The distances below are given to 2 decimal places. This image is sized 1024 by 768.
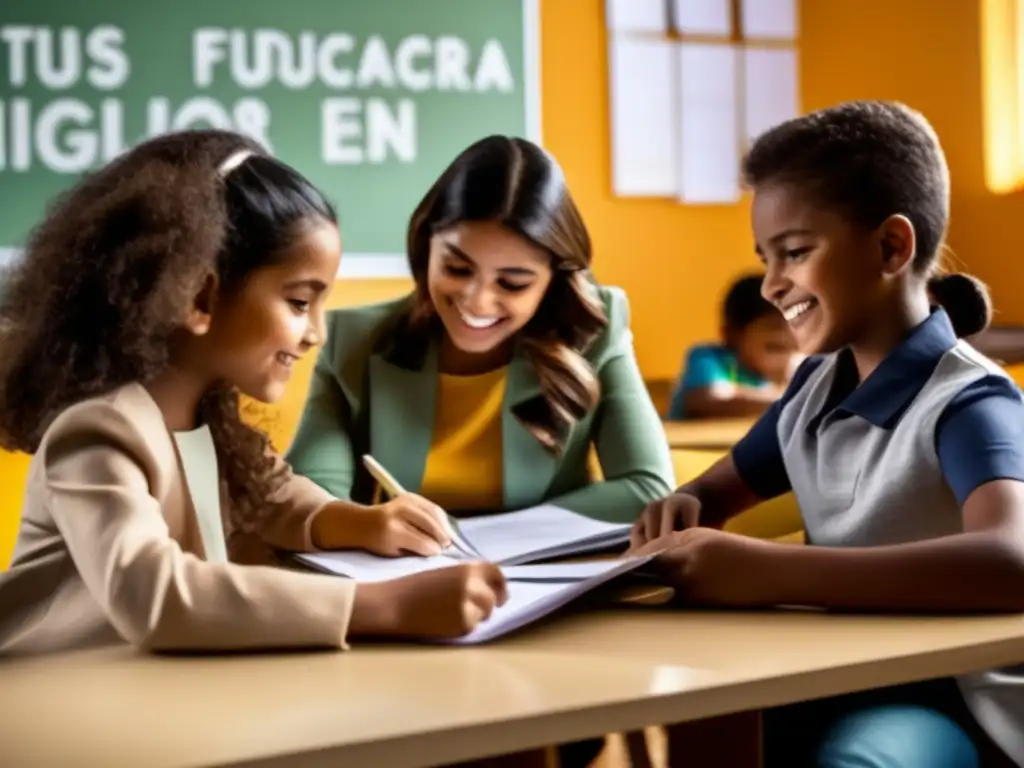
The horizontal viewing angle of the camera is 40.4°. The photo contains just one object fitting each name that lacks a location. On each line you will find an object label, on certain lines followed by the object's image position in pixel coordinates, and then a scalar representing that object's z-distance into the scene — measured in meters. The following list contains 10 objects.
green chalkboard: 2.49
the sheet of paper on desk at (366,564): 1.03
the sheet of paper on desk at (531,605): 0.81
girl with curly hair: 0.79
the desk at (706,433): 1.93
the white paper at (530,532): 1.12
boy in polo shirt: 0.88
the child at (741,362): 2.69
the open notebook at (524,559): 0.84
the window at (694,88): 3.19
